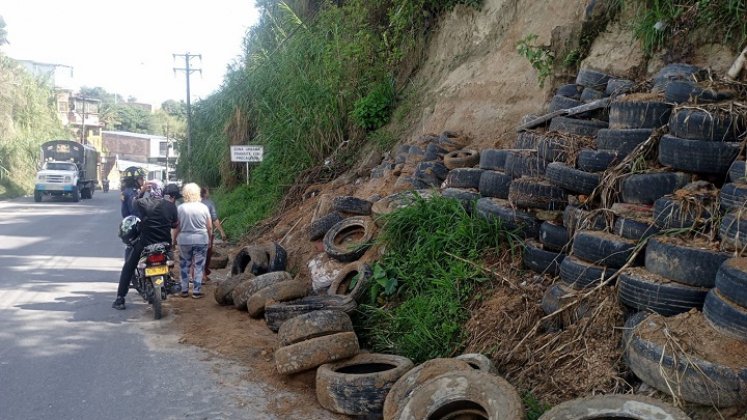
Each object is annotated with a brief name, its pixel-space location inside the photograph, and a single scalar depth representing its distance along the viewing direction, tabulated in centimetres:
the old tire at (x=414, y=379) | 482
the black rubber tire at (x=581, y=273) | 545
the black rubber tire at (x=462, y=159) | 999
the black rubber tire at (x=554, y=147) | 698
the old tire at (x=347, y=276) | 764
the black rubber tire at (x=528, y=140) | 743
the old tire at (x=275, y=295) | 788
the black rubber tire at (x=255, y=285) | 837
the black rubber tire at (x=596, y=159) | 620
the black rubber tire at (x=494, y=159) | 799
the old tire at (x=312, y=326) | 609
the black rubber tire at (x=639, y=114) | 601
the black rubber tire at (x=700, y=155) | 523
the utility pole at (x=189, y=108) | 3200
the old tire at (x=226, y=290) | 882
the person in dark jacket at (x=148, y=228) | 864
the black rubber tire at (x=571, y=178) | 626
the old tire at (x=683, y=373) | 392
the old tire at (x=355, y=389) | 521
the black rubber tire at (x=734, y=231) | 448
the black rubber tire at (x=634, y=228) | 528
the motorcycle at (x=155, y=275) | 827
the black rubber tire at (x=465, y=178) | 825
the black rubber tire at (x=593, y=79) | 813
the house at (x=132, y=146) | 8969
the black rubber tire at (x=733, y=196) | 464
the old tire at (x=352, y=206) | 1012
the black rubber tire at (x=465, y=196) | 788
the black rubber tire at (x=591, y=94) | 788
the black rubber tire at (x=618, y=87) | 697
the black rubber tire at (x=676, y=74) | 628
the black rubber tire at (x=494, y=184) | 749
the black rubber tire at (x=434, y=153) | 1091
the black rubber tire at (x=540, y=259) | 639
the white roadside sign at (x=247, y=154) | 1978
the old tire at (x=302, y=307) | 709
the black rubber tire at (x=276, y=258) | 975
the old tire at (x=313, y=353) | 577
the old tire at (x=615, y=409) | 379
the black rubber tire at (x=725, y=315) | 409
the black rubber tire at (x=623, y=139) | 605
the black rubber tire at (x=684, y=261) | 460
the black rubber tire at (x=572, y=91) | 836
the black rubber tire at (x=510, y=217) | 689
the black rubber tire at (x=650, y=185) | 548
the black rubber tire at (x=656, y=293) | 465
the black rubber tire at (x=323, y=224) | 1009
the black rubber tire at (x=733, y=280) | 409
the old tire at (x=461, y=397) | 433
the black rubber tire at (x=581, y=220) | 591
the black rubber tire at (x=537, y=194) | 667
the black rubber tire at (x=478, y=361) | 519
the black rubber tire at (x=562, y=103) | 810
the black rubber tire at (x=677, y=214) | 499
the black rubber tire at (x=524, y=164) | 717
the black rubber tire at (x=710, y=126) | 529
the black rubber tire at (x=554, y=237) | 637
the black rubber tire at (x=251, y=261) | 998
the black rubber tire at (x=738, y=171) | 485
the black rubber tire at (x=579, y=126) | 714
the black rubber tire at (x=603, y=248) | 536
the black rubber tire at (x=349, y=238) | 872
